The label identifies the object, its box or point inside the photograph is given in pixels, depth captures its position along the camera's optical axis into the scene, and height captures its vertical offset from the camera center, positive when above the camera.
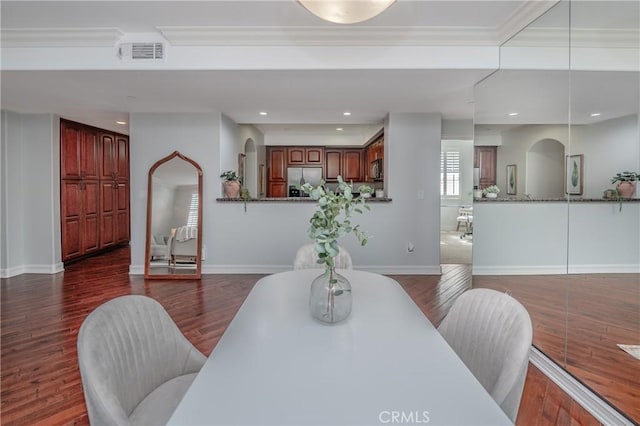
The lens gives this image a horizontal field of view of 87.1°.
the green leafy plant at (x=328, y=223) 1.21 -0.08
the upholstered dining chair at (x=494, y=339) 1.02 -0.50
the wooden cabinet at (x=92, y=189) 5.06 +0.22
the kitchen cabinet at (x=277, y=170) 7.75 +0.73
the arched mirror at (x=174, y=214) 4.59 -0.17
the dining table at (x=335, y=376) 0.78 -0.48
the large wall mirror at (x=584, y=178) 2.28 +0.18
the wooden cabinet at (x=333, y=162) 7.82 +0.93
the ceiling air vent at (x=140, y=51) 2.85 +1.28
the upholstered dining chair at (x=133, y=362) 0.94 -0.55
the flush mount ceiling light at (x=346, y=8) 1.43 +0.84
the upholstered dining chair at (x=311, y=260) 2.29 -0.40
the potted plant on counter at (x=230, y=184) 4.61 +0.25
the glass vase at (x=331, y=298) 1.29 -0.37
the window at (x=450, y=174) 8.45 +0.71
